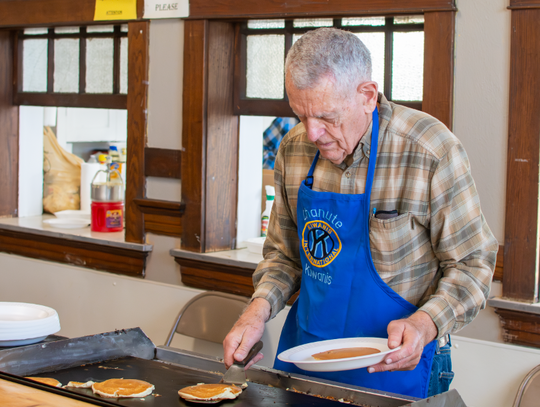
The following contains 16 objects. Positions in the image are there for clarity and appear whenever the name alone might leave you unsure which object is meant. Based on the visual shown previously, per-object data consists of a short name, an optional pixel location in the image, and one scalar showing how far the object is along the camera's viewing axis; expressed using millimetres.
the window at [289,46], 2435
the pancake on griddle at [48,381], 1873
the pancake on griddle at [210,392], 1825
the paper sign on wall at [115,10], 2790
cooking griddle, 1807
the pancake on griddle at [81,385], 1897
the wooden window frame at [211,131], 2647
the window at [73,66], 3004
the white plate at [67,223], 3173
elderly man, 1804
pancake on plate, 1776
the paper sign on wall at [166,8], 2682
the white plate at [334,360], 1719
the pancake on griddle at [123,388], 1854
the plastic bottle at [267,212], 2823
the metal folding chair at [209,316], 2572
